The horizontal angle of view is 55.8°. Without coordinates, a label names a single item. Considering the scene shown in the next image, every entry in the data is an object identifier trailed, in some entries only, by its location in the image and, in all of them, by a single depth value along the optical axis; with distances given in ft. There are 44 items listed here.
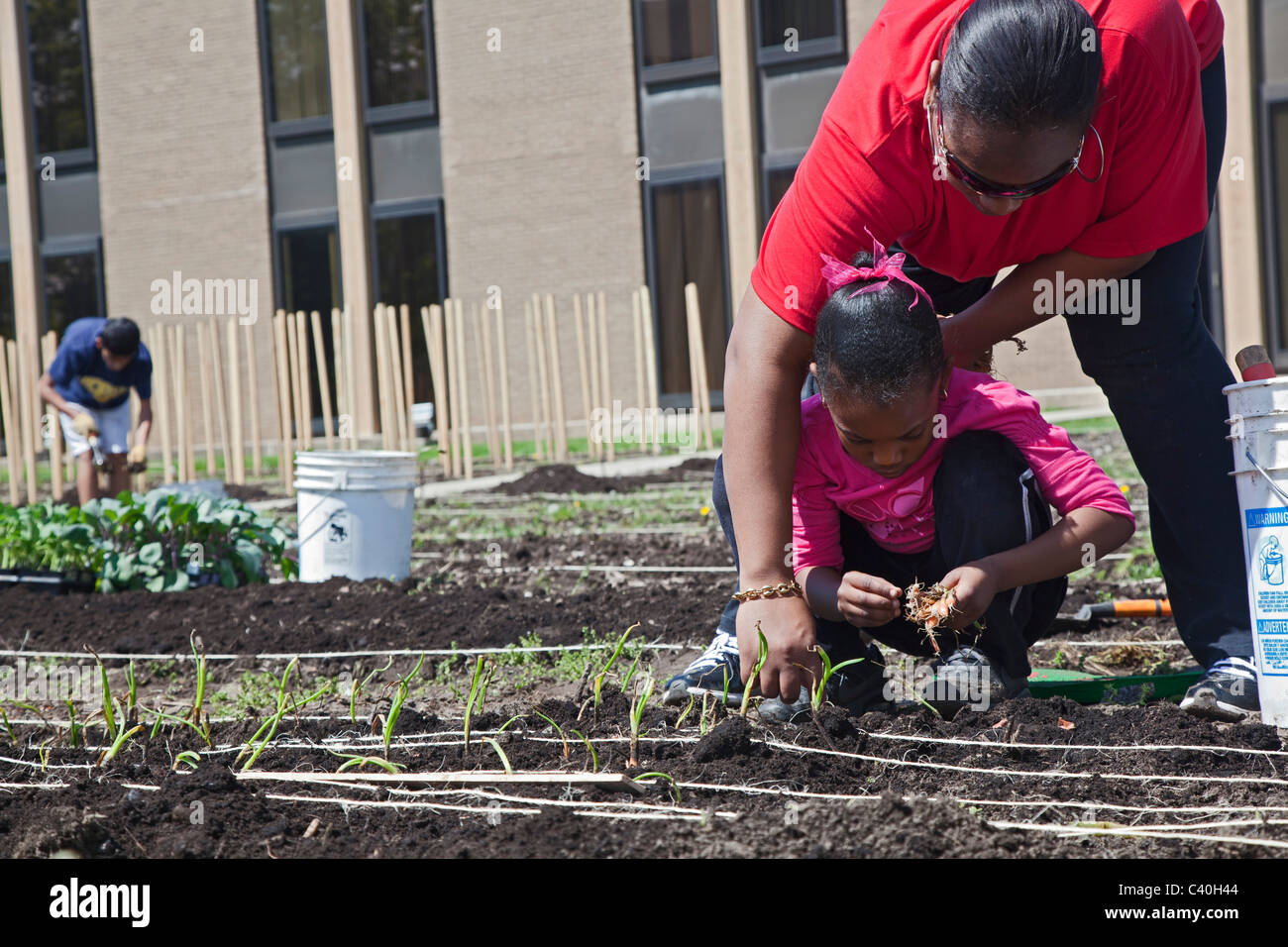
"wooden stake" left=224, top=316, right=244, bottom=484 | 31.01
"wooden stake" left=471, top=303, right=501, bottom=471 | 32.01
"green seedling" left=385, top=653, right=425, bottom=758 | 6.79
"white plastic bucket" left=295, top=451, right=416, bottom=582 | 14.79
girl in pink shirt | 6.87
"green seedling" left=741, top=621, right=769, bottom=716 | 6.92
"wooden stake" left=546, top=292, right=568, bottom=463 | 31.55
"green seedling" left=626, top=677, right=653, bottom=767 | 6.73
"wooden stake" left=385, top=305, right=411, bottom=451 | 30.77
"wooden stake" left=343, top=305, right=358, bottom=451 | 29.35
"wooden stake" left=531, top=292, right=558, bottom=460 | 31.83
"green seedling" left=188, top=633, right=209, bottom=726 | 7.39
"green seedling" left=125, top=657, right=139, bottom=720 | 7.54
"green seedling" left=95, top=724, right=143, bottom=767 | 6.97
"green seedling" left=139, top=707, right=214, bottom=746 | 7.25
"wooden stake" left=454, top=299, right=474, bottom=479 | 31.42
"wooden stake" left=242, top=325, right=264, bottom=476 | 29.50
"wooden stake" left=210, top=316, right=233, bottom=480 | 31.35
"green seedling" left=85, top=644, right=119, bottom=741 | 7.28
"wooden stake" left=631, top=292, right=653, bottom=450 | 32.50
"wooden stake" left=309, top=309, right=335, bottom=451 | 29.01
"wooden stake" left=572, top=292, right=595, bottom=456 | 32.10
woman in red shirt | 6.01
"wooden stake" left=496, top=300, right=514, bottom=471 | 31.96
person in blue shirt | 24.26
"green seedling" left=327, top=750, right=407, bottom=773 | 6.51
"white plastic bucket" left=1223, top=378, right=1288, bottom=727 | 6.87
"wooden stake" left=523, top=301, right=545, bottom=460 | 32.27
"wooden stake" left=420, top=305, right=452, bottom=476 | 31.65
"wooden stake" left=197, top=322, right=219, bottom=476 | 30.96
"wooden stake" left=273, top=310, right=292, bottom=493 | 30.58
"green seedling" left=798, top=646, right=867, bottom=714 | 7.00
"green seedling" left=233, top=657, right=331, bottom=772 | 6.89
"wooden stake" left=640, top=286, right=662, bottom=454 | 32.68
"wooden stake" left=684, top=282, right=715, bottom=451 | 32.91
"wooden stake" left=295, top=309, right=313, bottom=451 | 30.65
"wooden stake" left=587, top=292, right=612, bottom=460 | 32.42
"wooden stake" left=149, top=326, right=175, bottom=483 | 31.47
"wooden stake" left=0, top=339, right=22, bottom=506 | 32.14
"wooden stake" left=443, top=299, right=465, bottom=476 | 31.76
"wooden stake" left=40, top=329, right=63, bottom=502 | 32.19
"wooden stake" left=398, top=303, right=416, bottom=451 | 30.89
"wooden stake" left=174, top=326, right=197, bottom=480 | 30.63
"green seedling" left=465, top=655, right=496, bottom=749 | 7.06
